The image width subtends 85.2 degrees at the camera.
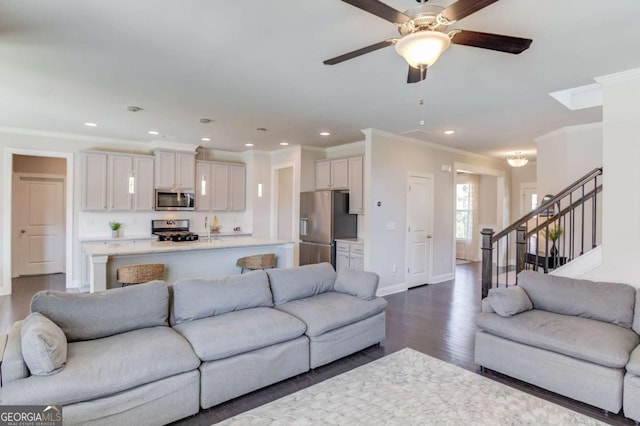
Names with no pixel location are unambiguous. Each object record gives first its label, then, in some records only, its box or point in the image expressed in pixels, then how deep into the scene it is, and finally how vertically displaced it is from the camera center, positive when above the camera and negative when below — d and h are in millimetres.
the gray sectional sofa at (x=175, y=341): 1954 -920
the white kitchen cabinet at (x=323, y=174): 6676 +741
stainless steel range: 6445 -396
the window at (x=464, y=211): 9758 +88
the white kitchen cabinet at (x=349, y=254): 5707 -704
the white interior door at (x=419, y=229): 6211 -290
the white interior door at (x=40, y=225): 7098 -341
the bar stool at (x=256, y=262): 4926 -715
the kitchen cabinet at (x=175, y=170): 6707 +807
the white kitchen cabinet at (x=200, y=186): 7207 +515
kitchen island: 3842 -595
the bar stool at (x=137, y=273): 3893 -719
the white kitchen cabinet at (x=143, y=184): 6516 +493
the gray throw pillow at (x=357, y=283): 3574 -743
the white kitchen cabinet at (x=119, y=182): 6297 +509
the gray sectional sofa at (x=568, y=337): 2400 -930
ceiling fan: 1814 +1036
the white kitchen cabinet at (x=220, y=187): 7344 +517
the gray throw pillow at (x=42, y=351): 1923 -795
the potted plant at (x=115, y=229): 6360 -352
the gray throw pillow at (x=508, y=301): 3023 -768
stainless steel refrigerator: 6113 -202
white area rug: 2281 -1347
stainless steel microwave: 6777 +217
